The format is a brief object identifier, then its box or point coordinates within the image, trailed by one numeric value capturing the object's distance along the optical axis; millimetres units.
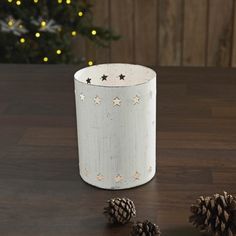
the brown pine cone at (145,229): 937
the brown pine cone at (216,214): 924
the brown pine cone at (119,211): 974
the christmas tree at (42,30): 2809
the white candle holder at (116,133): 1022
